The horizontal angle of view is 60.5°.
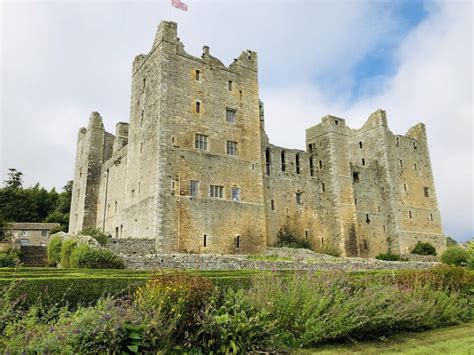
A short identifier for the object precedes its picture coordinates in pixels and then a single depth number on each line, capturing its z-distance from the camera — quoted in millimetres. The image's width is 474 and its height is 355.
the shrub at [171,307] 6762
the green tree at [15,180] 61344
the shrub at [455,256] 32906
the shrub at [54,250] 22523
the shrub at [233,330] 7125
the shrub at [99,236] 22156
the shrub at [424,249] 40938
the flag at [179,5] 27125
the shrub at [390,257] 36728
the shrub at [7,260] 21858
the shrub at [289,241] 33000
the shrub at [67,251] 19375
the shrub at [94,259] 16984
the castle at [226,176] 26391
